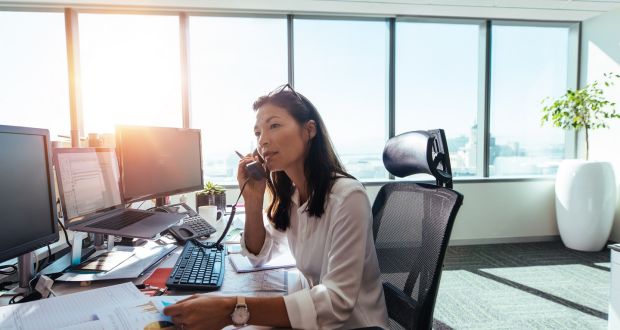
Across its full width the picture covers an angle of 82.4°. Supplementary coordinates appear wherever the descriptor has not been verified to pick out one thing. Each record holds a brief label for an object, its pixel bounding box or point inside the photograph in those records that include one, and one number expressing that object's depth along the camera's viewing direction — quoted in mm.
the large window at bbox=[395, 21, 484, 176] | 3732
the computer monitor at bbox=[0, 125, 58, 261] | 811
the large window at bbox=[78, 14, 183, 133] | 3506
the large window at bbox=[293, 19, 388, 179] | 3613
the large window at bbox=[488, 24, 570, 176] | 3836
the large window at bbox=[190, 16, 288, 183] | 3547
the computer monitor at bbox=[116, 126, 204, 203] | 1454
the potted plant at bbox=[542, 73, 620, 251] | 3258
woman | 769
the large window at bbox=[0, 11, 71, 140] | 3412
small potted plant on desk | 2172
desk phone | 1484
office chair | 929
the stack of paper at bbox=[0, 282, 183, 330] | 718
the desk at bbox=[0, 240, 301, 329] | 949
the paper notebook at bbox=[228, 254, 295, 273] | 1147
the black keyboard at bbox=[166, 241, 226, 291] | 954
